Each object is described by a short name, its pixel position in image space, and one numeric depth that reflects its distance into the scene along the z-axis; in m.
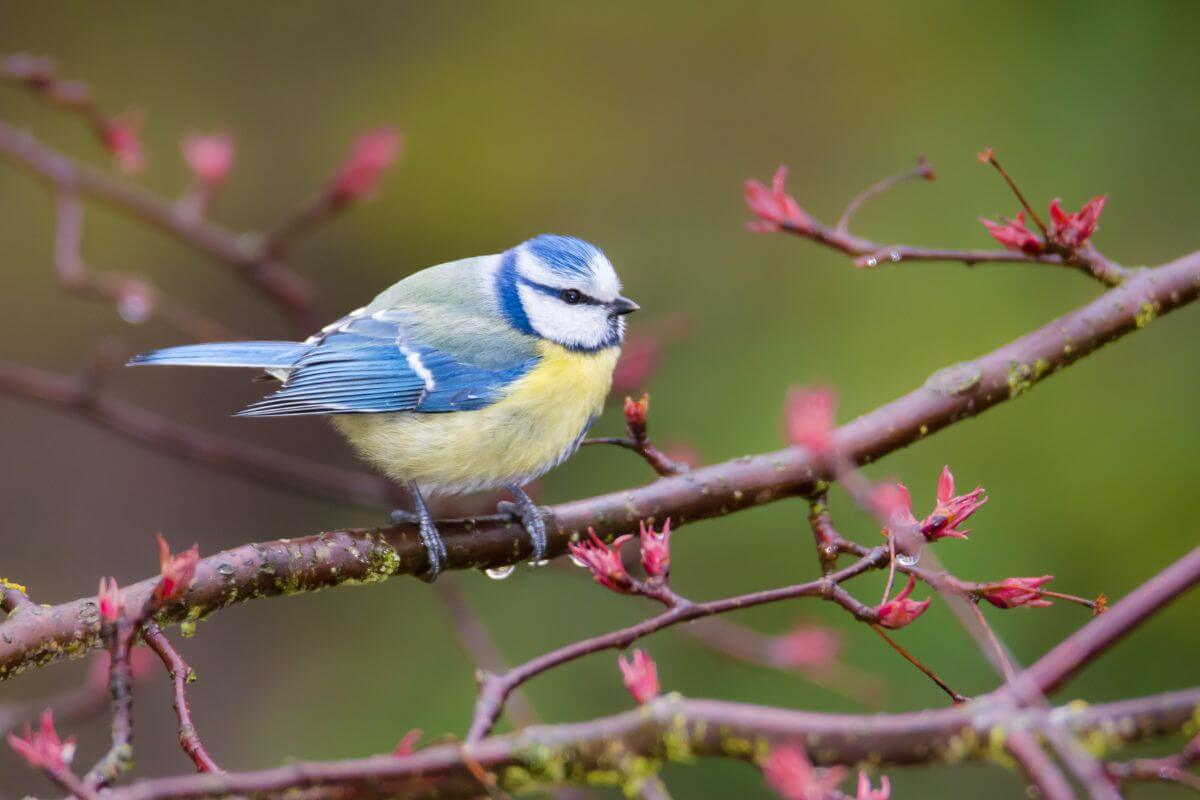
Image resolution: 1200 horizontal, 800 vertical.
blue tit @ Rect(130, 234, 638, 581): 4.08
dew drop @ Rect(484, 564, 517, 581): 4.06
